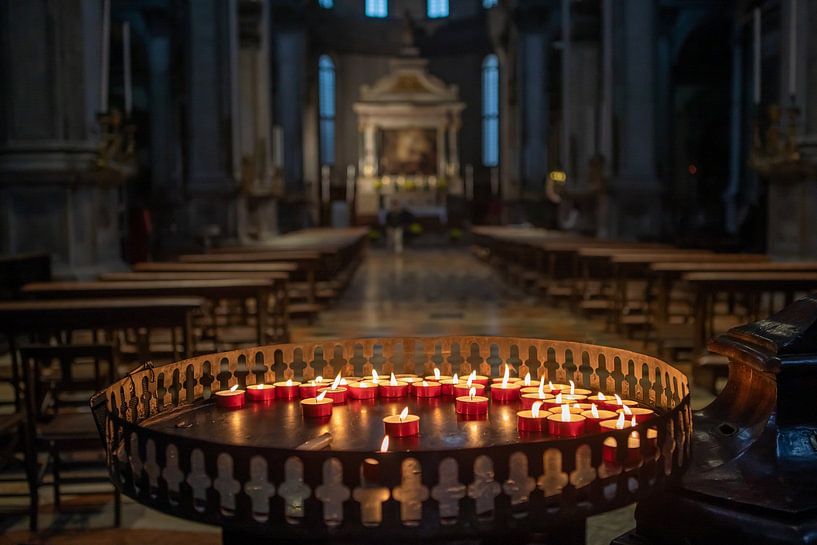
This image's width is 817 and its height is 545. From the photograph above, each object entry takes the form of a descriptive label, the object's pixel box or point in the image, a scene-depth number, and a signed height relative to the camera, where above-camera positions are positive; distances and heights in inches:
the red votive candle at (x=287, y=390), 93.7 -18.8
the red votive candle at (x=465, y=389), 93.0 -18.9
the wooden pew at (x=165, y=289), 238.2 -21.0
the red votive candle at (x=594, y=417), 77.4 -18.7
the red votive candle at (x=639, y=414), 79.4 -18.9
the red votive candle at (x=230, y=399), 89.6 -18.7
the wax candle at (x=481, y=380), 98.4 -19.2
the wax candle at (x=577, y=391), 92.4 -19.4
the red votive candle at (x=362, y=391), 91.7 -18.5
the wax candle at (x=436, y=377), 97.3 -18.4
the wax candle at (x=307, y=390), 93.5 -18.7
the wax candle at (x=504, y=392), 89.8 -18.5
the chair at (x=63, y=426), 152.3 -38.8
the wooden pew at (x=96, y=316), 183.5 -21.4
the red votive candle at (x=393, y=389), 93.3 -18.8
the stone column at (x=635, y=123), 613.3 +52.7
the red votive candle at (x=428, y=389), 92.5 -18.7
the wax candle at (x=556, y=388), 93.4 -19.2
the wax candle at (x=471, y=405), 82.8 -18.3
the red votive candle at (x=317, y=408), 84.0 -18.5
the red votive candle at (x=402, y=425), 74.4 -17.9
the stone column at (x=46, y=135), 345.4 +28.8
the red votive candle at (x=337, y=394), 90.2 -18.5
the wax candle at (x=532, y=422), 77.2 -18.4
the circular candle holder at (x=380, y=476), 59.1 -19.4
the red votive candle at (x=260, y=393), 92.0 -18.7
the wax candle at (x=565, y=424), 74.4 -18.1
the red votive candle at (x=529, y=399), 87.6 -18.8
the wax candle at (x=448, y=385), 94.4 -18.7
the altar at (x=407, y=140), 1307.8 +96.4
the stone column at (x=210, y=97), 606.9 +73.7
